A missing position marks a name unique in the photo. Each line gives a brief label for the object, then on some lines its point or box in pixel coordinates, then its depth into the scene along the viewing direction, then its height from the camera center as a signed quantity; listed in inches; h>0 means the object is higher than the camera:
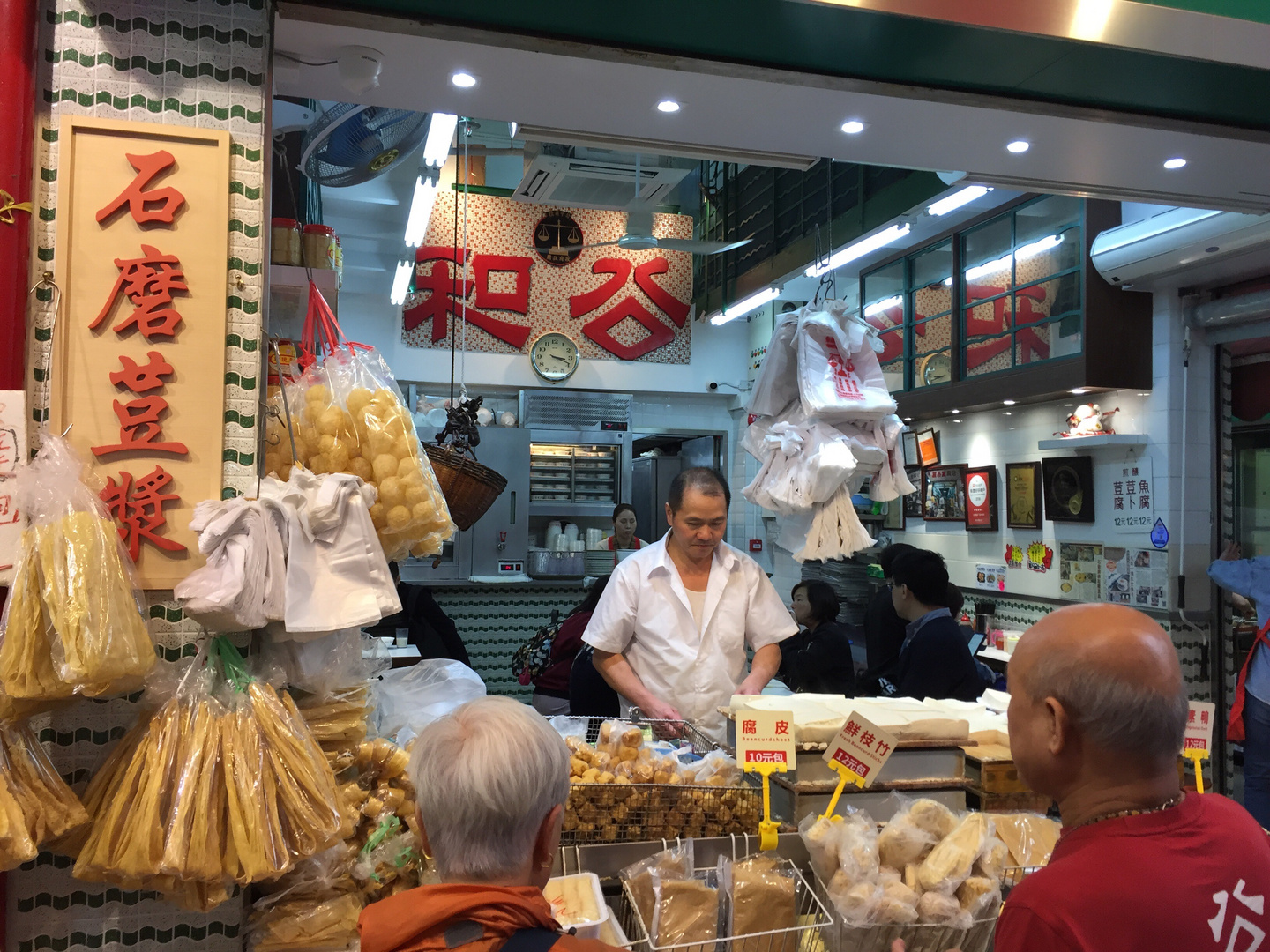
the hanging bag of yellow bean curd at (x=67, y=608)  68.1 -8.3
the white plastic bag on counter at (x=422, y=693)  113.7 -25.5
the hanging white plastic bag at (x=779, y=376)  169.5 +24.9
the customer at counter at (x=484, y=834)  49.1 -19.4
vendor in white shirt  139.5 -17.7
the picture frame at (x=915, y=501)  343.0 +3.1
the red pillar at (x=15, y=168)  78.2 +28.6
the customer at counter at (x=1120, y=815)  53.6 -19.3
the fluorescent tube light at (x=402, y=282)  285.6 +72.9
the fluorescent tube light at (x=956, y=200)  180.2 +64.4
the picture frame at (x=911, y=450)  346.0 +22.7
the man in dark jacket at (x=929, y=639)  157.6 -23.0
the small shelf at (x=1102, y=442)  244.2 +18.9
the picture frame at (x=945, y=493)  319.9 +5.8
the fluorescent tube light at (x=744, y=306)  315.0 +73.2
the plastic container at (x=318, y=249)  127.2 +35.3
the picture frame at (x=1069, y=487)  263.1 +6.9
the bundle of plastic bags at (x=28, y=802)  68.5 -23.9
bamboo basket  120.9 +2.7
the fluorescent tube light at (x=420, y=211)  201.2 +70.8
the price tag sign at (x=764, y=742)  87.0 -22.5
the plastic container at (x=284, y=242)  123.3 +35.3
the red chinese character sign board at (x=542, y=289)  364.2 +89.9
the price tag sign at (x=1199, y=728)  94.2 -22.5
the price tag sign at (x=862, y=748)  84.1 -22.4
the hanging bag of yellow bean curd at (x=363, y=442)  92.0 +6.2
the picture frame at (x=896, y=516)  352.5 -2.7
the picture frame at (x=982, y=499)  301.9 +3.6
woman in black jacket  199.9 -33.0
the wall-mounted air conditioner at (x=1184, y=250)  200.5 +61.6
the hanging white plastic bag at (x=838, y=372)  161.9 +24.9
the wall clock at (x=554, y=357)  374.3 +61.2
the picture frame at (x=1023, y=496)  283.3 +4.4
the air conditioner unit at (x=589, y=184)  268.1 +98.4
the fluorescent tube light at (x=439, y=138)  162.7 +67.6
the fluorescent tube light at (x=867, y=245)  215.9 +67.3
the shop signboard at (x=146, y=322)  81.5 +16.2
